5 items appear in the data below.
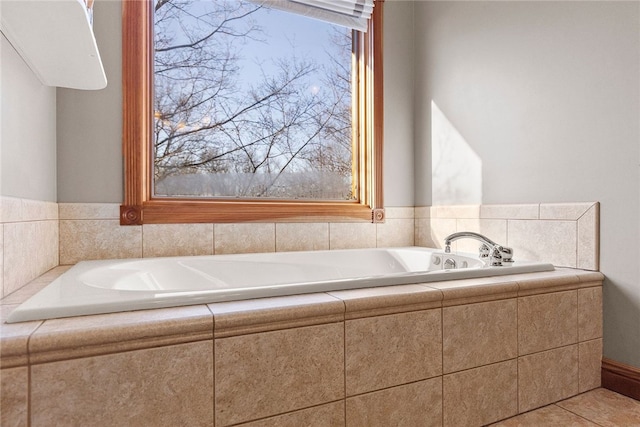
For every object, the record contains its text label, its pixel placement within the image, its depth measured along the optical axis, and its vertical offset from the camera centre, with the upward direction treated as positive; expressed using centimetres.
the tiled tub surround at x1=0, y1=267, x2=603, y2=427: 84 -39
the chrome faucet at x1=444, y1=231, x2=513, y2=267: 169 -19
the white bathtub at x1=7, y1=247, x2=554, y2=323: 98 -24
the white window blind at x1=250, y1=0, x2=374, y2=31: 221 +116
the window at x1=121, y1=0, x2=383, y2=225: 200 +48
